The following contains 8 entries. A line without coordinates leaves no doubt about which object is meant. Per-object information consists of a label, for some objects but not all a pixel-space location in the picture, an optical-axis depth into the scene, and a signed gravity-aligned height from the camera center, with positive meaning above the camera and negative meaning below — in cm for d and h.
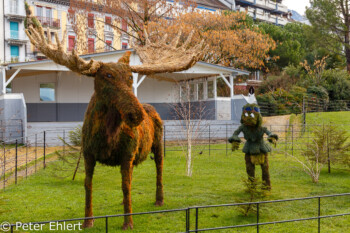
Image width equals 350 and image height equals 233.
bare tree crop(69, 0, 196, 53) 2447 +732
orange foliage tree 2557 +562
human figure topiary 844 -67
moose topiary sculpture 501 +3
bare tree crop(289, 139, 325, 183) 992 -125
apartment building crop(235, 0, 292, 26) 5403 +1716
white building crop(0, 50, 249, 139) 2380 +136
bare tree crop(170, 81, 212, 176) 1114 -59
